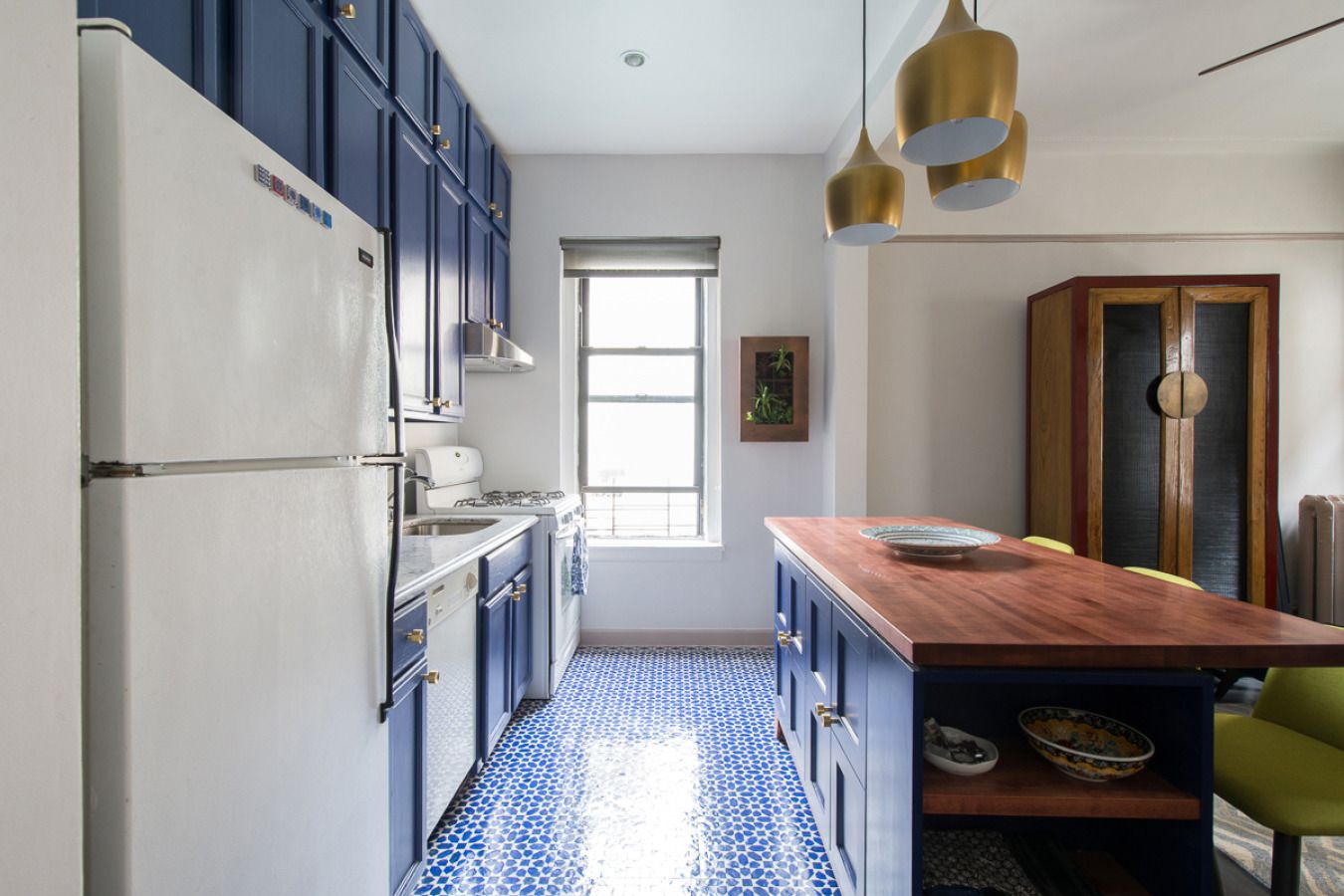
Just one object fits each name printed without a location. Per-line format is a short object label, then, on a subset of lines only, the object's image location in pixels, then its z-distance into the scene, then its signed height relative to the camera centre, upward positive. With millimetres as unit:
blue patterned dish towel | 3031 -692
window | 3664 +221
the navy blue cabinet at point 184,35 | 999 +755
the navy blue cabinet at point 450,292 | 2367 +632
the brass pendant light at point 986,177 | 1499 +701
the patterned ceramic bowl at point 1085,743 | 1030 -585
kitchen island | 965 -513
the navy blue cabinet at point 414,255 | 2004 +673
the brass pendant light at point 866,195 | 1710 +739
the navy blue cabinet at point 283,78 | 1249 +862
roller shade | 3414 +1092
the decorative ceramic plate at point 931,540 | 1600 -299
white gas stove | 2713 -426
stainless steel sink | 2555 -397
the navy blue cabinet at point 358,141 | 1618 +906
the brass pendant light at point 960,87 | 1197 +753
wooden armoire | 2840 +67
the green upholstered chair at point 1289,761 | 1149 -708
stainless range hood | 2605 +420
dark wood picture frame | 3367 +333
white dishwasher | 1648 -789
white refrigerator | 624 -87
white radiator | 3041 -635
